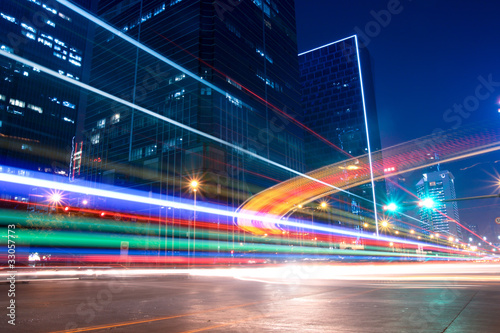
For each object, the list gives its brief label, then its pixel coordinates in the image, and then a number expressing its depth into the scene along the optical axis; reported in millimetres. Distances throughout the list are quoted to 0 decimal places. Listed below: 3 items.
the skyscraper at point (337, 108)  128875
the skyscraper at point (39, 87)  115125
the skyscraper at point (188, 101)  65375
